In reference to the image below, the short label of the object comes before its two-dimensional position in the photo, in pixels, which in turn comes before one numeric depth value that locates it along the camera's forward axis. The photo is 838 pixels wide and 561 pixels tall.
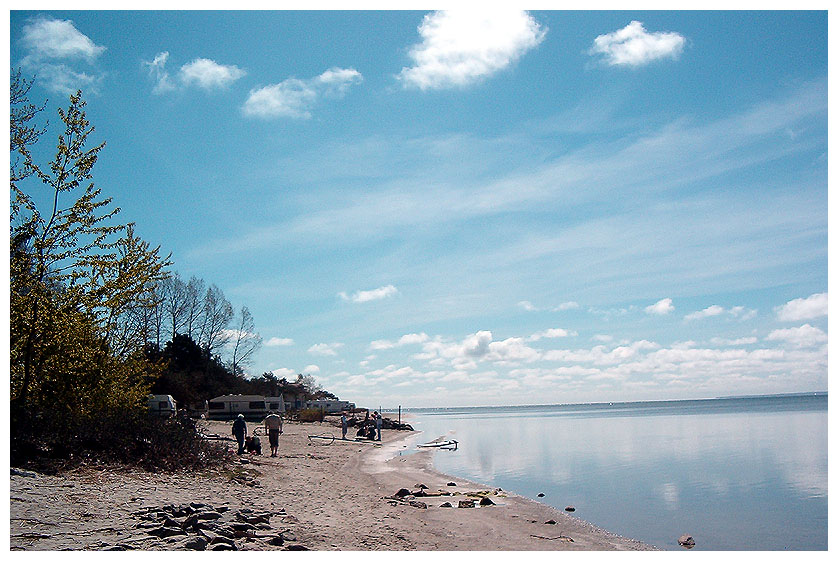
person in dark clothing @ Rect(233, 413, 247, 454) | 25.28
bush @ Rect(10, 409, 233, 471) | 14.35
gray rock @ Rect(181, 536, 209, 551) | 9.08
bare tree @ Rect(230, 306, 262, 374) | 84.56
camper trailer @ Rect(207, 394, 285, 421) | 68.50
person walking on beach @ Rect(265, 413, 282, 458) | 27.42
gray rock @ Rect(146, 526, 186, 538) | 9.66
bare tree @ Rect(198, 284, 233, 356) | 73.50
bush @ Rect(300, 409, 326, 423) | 69.81
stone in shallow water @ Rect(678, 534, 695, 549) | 14.98
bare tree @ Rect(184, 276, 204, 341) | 71.44
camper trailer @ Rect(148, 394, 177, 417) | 50.20
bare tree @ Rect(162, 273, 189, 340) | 69.13
